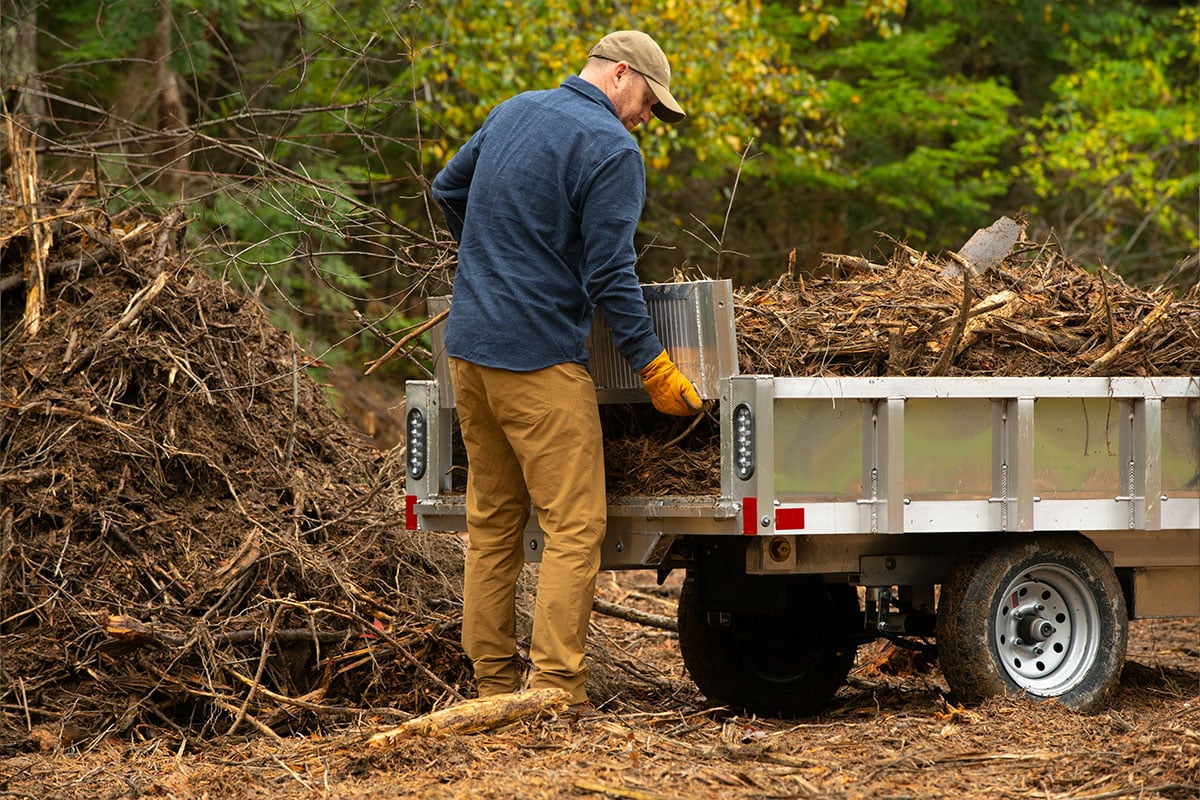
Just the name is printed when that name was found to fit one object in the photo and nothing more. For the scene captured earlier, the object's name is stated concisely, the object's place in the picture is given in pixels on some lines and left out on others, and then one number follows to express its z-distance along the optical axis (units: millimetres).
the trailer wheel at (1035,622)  11055
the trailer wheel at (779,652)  12977
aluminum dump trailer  10375
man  10344
